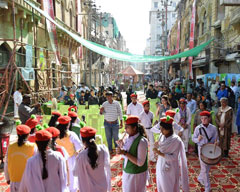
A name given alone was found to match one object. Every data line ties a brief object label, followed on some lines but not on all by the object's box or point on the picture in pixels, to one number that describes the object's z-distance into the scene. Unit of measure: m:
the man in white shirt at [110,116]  6.96
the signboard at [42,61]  12.39
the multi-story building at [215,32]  13.48
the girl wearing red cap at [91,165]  3.22
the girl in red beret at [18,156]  3.45
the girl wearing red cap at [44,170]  2.97
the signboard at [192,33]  16.83
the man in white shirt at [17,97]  9.60
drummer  4.94
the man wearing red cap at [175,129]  5.13
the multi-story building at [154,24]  82.19
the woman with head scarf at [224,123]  6.32
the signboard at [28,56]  10.38
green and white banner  9.20
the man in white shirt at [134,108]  7.23
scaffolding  11.86
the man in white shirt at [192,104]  8.02
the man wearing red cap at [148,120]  6.43
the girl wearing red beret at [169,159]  3.73
